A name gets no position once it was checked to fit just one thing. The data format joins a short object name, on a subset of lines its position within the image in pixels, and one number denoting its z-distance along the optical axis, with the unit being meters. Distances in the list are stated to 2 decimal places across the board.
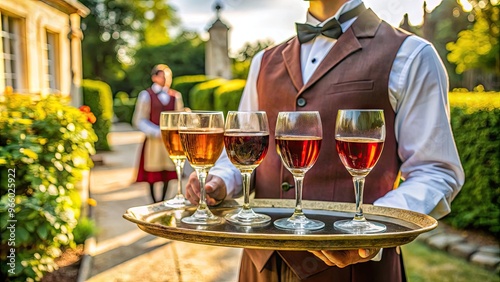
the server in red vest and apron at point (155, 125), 6.68
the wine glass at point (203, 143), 1.33
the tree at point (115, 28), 37.78
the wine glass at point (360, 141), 1.21
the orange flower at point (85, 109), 4.92
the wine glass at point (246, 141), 1.29
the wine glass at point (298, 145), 1.24
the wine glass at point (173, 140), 1.56
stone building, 6.53
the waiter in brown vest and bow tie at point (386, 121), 1.51
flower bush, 3.45
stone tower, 18.60
